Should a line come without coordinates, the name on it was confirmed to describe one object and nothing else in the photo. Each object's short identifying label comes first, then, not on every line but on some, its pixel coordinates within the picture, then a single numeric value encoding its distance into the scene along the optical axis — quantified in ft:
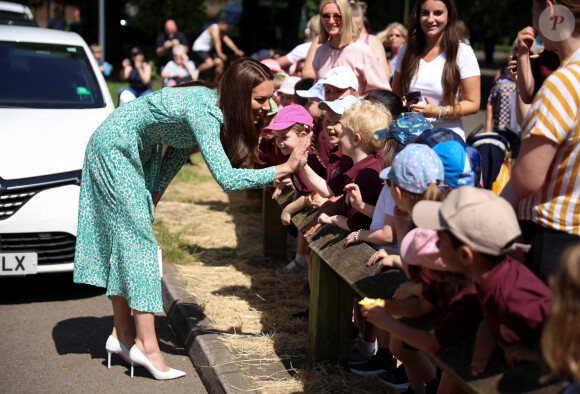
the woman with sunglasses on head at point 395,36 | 30.81
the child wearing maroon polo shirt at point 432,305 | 9.52
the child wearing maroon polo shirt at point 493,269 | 8.48
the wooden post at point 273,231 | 24.77
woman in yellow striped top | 9.89
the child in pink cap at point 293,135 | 15.39
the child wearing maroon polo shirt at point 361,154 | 14.38
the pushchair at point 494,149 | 18.90
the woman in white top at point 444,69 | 17.92
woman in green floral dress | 14.55
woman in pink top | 21.49
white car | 19.95
